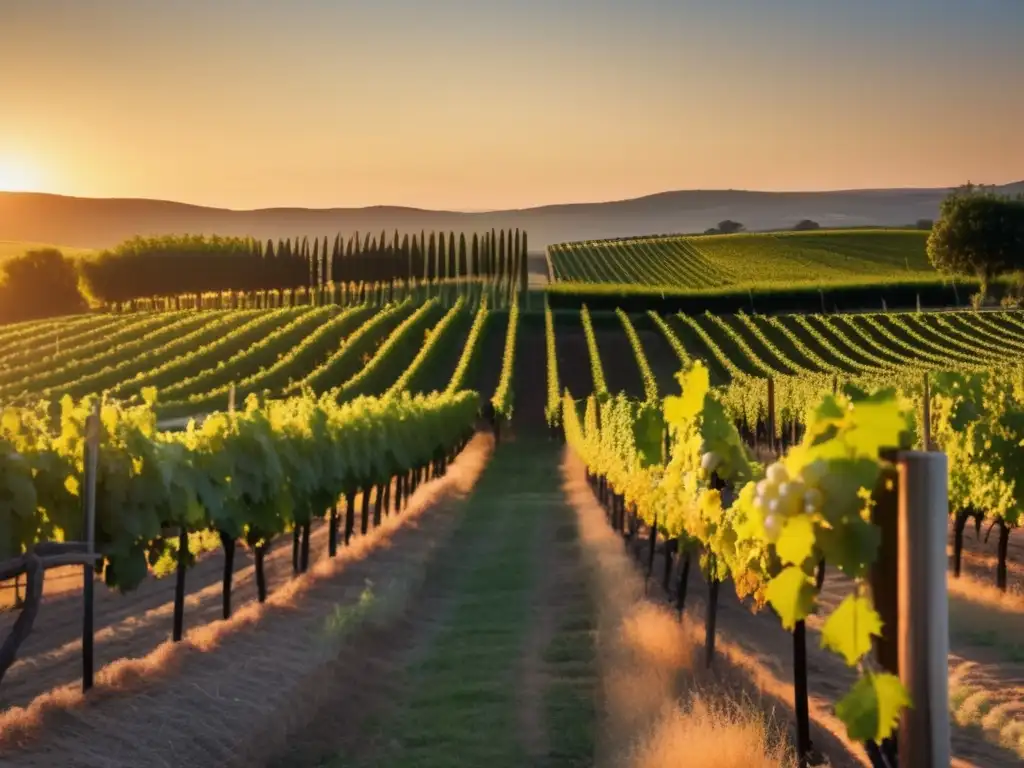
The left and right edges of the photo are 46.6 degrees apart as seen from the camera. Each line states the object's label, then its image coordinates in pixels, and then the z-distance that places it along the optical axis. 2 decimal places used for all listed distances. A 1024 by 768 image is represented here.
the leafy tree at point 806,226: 155.10
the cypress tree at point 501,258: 107.12
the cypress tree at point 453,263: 108.38
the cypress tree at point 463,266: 108.90
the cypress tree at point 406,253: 106.88
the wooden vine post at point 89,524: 9.02
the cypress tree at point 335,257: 103.88
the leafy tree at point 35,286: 109.62
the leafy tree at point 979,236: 84.44
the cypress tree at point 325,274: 104.25
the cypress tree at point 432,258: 106.81
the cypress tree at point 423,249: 107.75
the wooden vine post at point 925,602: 3.58
